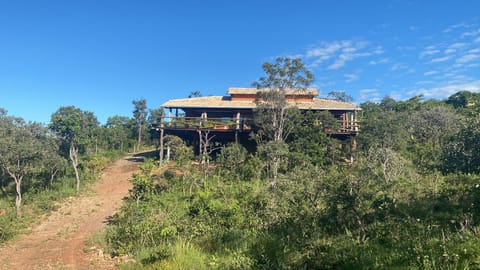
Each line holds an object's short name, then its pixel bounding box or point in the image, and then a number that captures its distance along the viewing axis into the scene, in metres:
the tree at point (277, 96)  18.78
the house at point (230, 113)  22.27
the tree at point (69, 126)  22.48
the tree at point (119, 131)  31.42
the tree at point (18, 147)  14.85
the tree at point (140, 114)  38.66
